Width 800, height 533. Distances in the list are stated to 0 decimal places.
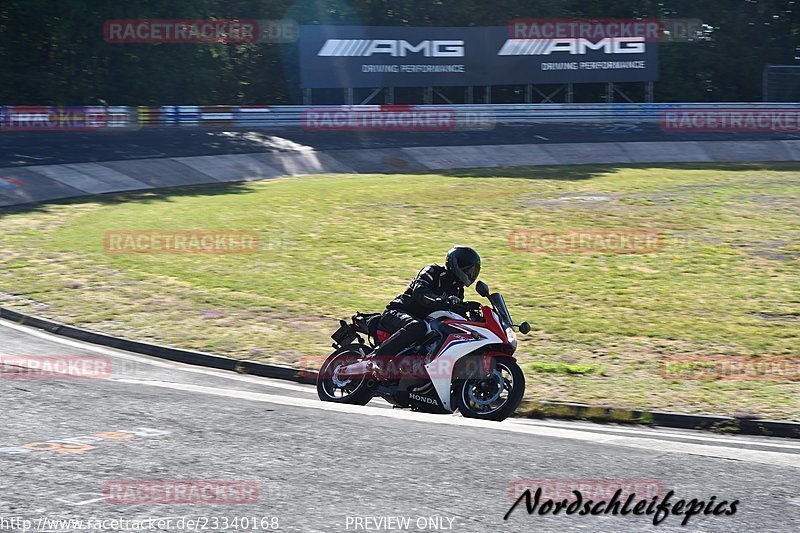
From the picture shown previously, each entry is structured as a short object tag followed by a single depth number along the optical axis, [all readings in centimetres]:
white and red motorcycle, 1889
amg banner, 8237
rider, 1947
